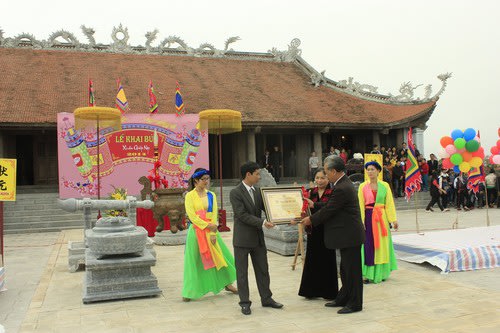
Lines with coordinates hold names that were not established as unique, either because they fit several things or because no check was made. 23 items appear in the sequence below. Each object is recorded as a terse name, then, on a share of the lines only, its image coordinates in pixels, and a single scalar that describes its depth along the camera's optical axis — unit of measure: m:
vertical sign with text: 6.35
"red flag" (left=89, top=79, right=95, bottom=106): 11.85
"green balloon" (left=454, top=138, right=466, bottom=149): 10.35
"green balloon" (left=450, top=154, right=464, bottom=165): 10.62
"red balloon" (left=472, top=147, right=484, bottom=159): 10.58
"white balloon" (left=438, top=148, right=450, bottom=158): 10.82
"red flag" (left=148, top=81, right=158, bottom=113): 15.80
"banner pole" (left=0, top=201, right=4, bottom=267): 6.32
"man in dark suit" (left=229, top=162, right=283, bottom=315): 4.79
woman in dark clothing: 5.22
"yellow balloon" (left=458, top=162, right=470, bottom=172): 10.75
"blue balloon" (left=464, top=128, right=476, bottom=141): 10.16
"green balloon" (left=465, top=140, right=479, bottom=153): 10.24
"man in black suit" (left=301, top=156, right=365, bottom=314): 4.75
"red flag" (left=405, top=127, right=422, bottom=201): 10.23
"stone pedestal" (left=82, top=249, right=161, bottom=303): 5.33
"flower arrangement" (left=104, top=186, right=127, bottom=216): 7.70
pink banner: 15.40
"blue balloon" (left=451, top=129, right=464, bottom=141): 10.38
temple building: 17.80
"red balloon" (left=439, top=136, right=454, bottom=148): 10.76
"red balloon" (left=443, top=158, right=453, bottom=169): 11.10
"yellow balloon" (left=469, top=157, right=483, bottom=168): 10.55
